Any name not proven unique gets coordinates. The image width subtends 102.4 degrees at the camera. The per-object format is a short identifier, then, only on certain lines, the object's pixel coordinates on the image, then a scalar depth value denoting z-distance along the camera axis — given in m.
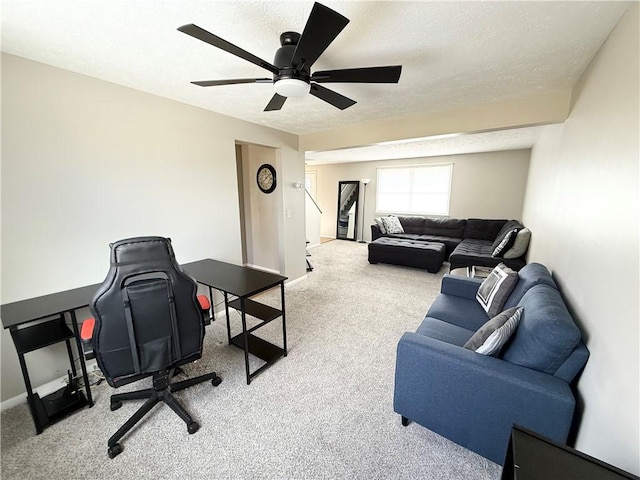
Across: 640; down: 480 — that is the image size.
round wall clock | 3.96
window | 6.28
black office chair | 1.38
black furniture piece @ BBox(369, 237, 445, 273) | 4.79
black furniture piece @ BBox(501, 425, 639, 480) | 0.78
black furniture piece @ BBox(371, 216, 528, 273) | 4.05
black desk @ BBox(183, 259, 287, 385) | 2.01
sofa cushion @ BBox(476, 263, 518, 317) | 2.10
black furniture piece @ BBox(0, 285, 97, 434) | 1.58
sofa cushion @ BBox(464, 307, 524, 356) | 1.39
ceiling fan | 1.09
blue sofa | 1.21
